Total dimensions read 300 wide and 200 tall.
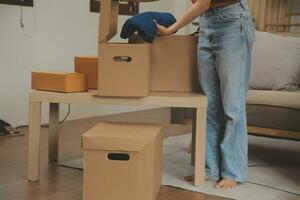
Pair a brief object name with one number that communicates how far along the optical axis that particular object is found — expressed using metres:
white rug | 2.18
